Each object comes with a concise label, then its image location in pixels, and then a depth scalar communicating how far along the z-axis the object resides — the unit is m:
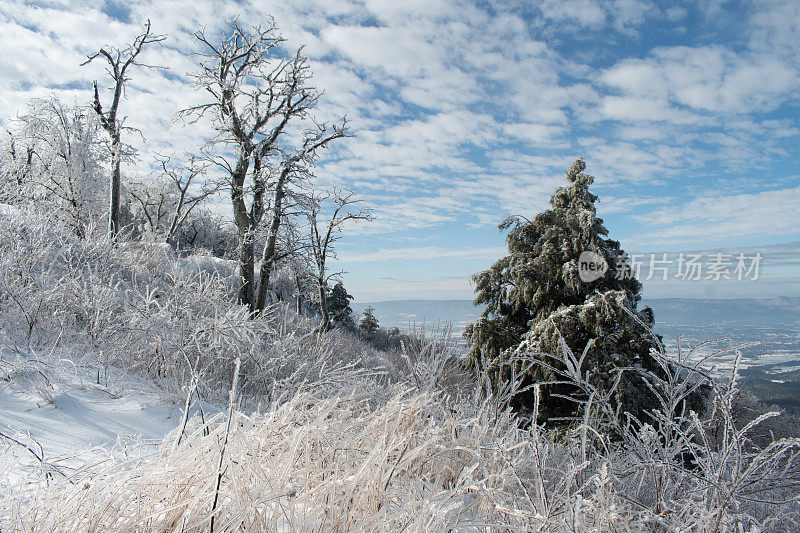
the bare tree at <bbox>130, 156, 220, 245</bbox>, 25.85
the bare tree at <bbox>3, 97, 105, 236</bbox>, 21.92
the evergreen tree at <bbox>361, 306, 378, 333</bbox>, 33.47
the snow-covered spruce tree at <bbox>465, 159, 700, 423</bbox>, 11.01
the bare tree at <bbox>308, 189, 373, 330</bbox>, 21.19
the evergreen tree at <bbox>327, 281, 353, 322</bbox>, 34.22
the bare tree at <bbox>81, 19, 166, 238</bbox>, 14.10
